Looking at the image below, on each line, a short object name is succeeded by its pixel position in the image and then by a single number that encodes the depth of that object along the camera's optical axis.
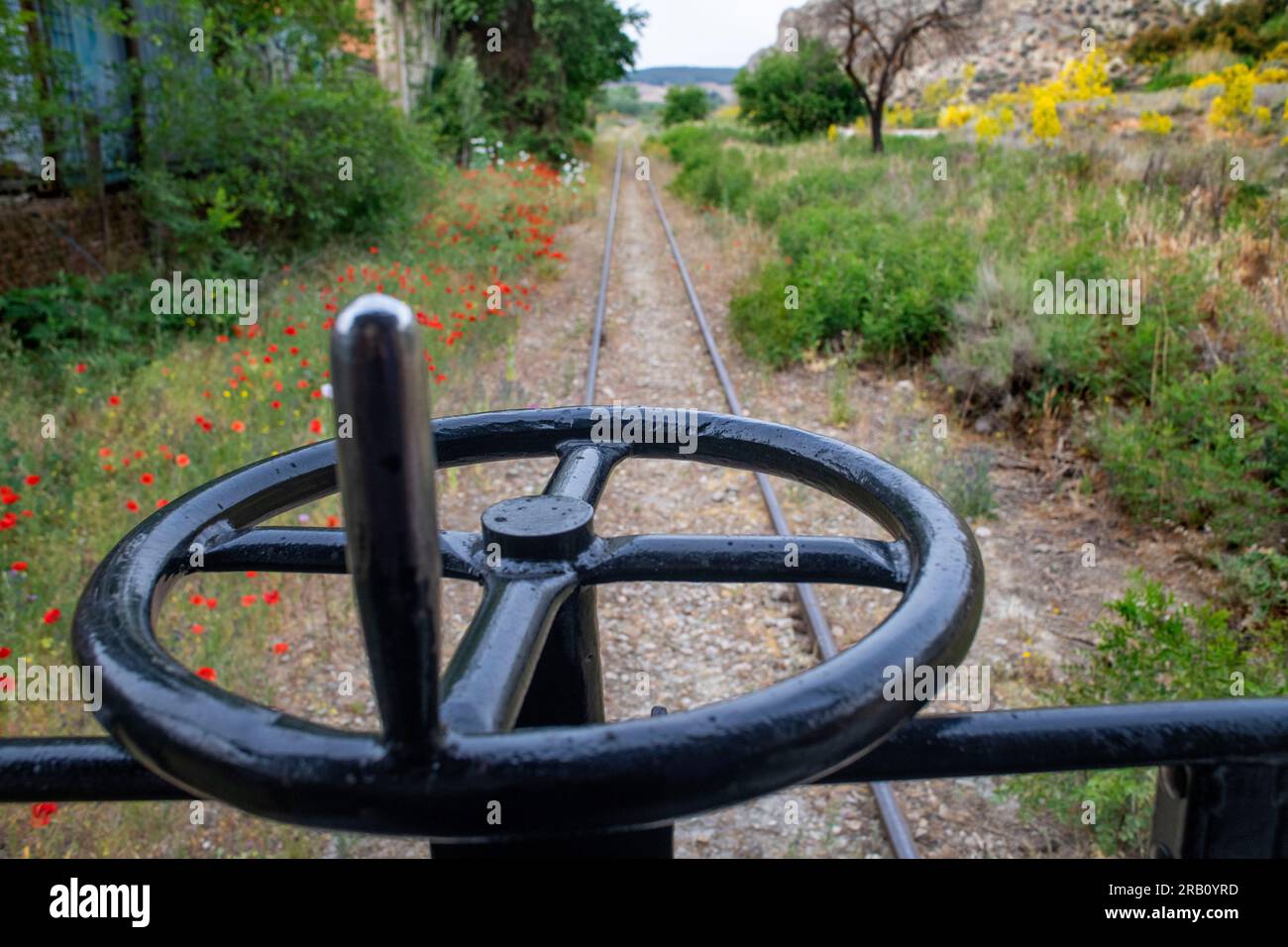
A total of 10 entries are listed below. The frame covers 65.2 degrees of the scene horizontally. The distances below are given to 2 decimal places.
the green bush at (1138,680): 3.24
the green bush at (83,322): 7.27
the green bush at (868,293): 8.20
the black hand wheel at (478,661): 0.54
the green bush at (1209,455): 4.91
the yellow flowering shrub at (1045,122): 13.78
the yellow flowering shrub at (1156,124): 13.55
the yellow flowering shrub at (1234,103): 13.12
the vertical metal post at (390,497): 0.50
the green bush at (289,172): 9.13
